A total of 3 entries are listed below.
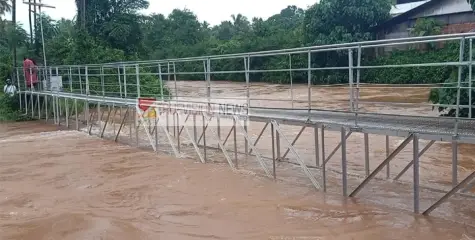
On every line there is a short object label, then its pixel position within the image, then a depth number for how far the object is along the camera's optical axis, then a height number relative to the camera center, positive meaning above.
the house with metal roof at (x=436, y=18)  21.49 +2.57
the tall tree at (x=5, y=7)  25.64 +4.14
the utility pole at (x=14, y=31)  18.52 +2.11
